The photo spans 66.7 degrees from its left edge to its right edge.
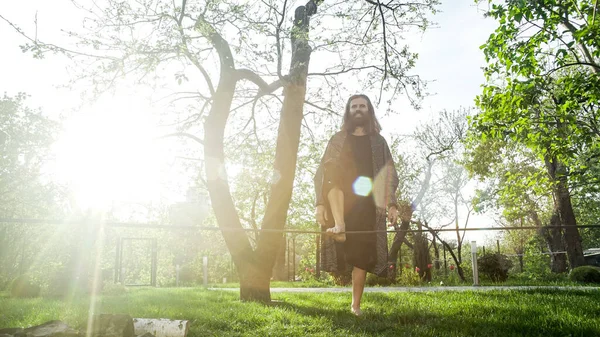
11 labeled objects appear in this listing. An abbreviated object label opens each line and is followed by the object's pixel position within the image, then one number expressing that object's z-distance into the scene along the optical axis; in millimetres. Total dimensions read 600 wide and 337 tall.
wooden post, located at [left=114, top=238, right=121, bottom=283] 13023
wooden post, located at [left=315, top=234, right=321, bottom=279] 17281
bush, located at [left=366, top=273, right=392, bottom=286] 14430
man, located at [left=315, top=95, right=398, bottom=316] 4340
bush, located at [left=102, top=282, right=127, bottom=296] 10198
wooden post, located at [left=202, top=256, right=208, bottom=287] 16953
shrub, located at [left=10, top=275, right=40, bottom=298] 9680
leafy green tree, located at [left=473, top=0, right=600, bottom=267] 10055
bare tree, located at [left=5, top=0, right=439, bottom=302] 6773
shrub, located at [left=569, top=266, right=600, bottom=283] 12188
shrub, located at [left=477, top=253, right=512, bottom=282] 14156
